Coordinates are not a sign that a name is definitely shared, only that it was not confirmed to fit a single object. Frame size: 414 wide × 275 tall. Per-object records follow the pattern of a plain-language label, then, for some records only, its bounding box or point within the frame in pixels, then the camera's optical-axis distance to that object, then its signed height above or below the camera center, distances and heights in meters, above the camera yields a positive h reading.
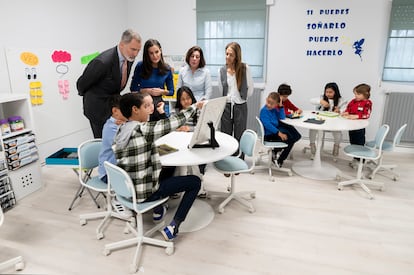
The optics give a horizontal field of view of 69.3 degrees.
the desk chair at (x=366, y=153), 3.04 -0.91
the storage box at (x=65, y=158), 2.82 -0.89
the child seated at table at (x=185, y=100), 2.92 -0.34
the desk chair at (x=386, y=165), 3.18 -1.19
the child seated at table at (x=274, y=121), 3.43 -0.65
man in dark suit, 2.67 -0.12
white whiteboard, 3.36 -0.29
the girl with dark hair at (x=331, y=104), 3.96 -0.52
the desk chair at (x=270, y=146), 3.37 -0.90
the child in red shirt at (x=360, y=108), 3.58 -0.53
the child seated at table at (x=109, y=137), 2.24 -0.53
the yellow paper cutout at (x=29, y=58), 3.39 +0.07
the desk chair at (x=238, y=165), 2.62 -0.88
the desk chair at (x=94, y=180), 2.34 -0.91
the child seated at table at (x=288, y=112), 3.69 -0.60
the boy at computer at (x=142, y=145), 1.88 -0.49
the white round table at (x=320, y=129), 3.22 -0.67
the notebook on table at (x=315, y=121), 3.37 -0.63
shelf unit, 2.77 -0.87
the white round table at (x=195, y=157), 2.10 -0.65
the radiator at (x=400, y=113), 4.21 -0.69
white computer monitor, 2.14 -0.44
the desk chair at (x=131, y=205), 1.86 -0.90
